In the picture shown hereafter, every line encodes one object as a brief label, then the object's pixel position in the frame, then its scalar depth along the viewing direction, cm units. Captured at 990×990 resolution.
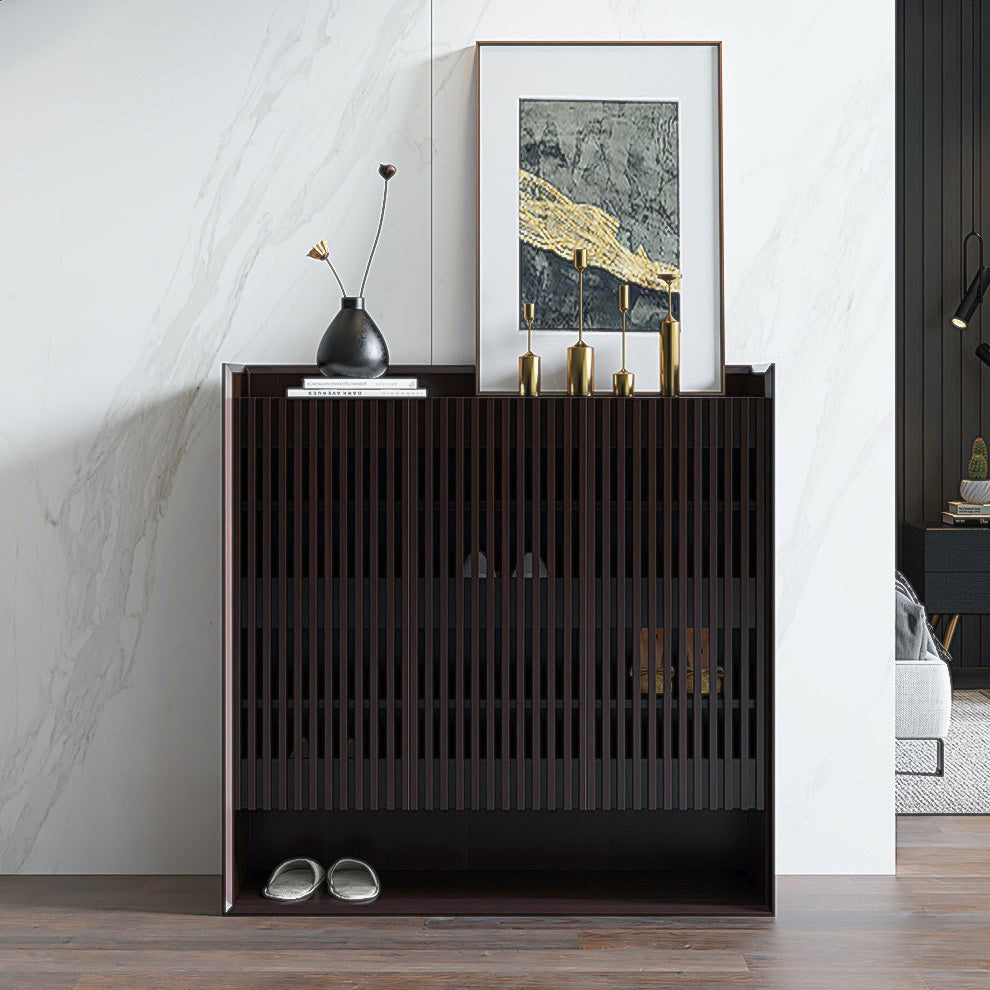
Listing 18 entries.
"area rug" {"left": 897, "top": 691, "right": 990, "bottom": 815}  329
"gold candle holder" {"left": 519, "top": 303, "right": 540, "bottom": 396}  263
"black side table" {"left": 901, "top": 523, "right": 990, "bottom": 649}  505
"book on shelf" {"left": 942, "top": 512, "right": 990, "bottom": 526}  517
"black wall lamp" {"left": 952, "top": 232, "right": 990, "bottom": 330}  534
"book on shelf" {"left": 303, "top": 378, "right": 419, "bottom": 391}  248
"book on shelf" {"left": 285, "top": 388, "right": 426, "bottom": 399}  247
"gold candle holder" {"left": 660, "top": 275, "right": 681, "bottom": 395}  261
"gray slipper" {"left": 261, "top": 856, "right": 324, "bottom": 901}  254
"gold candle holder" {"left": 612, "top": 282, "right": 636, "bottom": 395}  262
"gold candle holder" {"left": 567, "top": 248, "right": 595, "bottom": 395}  262
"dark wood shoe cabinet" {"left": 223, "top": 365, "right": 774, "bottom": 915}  247
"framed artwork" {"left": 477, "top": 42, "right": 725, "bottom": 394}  269
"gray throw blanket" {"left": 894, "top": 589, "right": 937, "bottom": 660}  353
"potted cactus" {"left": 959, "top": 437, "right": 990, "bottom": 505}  519
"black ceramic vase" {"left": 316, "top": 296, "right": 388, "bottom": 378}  249
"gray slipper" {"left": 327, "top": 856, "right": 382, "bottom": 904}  253
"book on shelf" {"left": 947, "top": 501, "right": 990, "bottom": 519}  516
